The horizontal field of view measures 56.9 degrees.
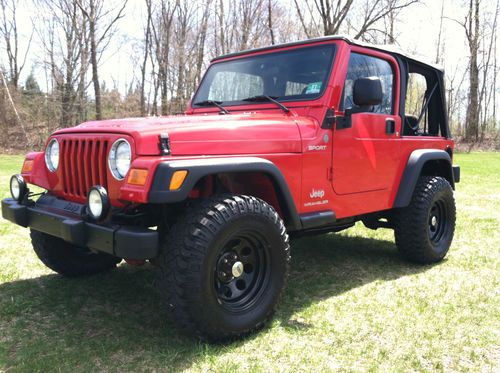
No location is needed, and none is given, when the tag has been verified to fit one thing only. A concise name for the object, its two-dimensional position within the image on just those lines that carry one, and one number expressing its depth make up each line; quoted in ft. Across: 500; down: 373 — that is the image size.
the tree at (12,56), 101.04
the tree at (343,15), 66.18
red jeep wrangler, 8.68
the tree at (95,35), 76.74
